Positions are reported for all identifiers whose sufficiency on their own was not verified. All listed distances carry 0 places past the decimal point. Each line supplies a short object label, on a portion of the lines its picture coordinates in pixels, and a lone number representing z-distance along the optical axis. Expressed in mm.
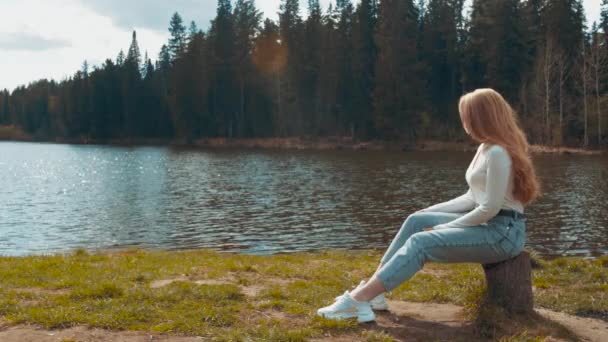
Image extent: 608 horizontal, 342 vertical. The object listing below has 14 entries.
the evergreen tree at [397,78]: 69000
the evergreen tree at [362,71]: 74750
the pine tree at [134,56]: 106125
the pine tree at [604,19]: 63916
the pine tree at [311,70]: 79438
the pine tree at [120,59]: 111694
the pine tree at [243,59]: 84875
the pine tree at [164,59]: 110500
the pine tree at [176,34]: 103688
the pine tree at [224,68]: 85562
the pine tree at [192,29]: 100412
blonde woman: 5340
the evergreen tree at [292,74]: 80312
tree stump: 5652
